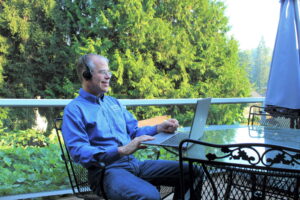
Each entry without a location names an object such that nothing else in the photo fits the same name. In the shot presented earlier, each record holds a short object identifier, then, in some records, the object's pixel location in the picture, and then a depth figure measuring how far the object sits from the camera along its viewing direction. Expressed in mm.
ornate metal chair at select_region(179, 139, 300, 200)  1000
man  1350
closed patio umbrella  2738
